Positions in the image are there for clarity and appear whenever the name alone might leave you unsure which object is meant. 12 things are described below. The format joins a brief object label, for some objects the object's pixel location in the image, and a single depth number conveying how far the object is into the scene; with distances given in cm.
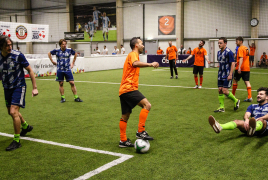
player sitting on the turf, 490
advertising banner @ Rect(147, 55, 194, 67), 2522
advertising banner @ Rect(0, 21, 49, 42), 1939
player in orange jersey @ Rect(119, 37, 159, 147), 478
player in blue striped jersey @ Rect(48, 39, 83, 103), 946
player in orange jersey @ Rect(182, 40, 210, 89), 1224
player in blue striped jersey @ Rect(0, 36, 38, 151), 498
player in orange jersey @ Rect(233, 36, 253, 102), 885
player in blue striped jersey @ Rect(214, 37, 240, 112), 729
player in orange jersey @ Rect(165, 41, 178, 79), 1638
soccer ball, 456
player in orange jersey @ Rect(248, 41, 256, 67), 2558
